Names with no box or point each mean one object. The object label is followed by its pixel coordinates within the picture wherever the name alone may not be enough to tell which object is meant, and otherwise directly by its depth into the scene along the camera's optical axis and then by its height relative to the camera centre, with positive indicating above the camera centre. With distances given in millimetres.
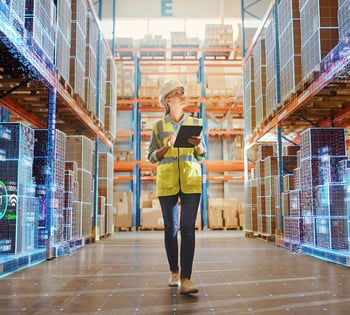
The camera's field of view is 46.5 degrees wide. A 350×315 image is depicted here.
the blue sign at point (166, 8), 21047 +10134
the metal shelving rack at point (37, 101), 4570 +1832
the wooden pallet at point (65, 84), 6504 +2027
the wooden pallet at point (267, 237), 9099 -792
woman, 3279 +193
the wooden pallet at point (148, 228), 15305 -907
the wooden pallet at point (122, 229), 15516 -943
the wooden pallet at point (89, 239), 8777 -773
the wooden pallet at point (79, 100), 7696 +2023
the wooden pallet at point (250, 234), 10755 -825
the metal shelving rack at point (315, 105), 5529 +1820
